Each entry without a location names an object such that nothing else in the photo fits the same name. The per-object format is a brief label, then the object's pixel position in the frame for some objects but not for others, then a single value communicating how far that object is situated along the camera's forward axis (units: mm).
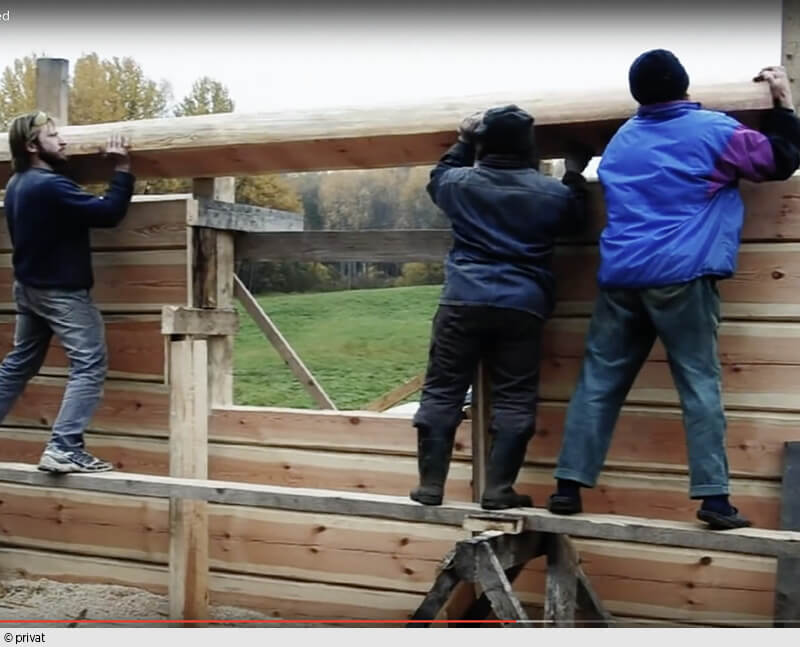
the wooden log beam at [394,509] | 3281
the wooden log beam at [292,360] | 5770
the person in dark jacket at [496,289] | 3641
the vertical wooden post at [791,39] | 3893
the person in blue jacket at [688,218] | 3367
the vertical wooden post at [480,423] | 4125
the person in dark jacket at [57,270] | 4430
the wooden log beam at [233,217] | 4852
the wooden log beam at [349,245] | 4578
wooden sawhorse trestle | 3516
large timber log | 3623
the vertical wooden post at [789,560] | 3740
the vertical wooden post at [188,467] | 4699
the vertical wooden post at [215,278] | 4891
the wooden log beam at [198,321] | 4660
